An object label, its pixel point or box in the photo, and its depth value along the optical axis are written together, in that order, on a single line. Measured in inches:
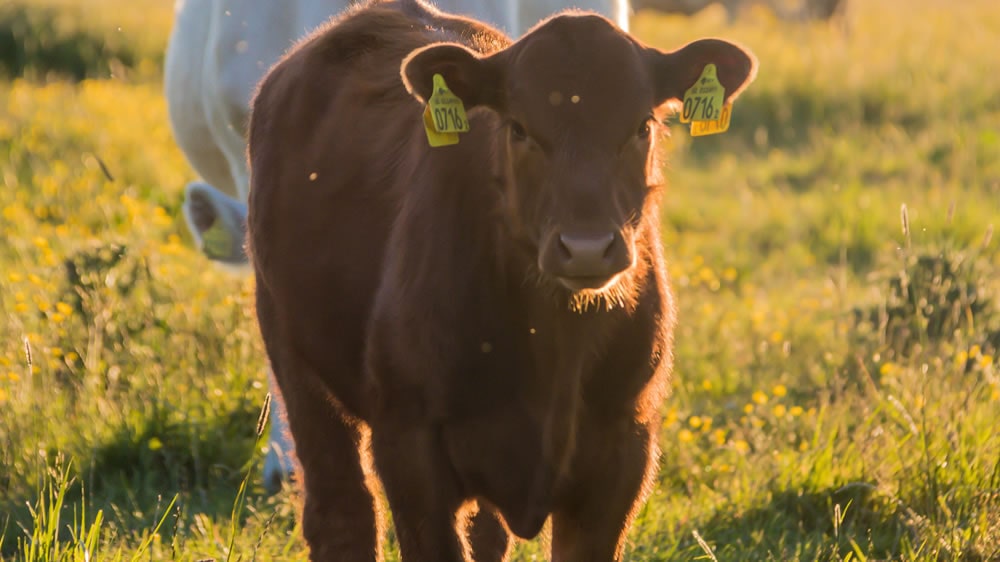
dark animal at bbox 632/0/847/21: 2003.0
